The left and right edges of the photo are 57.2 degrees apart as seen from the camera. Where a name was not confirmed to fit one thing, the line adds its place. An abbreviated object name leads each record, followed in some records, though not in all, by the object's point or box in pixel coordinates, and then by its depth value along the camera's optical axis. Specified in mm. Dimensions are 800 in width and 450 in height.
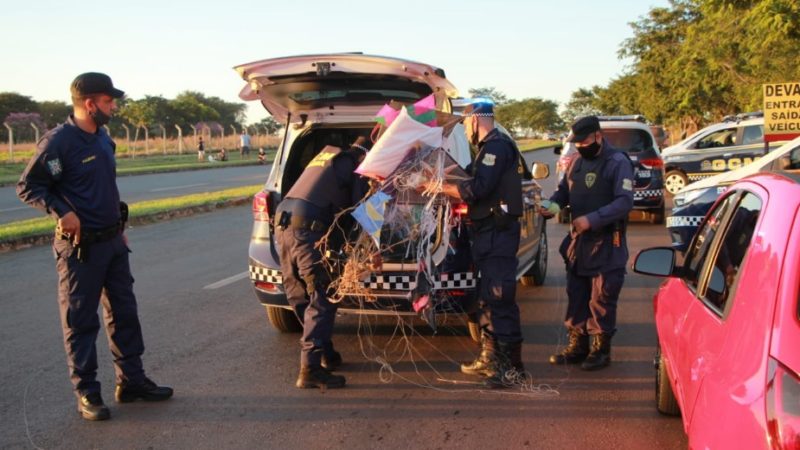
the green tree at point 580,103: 98600
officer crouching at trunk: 4742
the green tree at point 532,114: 113812
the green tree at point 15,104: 56844
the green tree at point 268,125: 60938
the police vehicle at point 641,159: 12508
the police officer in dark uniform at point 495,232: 4723
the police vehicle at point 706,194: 8117
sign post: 11406
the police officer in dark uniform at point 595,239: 5035
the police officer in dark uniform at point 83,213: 4273
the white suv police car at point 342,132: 5016
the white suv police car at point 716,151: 15865
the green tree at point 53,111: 60688
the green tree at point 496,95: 99106
